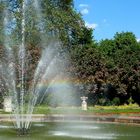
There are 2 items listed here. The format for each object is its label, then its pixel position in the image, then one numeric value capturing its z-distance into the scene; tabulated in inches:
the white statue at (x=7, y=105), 1293.1
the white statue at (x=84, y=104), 1376.7
